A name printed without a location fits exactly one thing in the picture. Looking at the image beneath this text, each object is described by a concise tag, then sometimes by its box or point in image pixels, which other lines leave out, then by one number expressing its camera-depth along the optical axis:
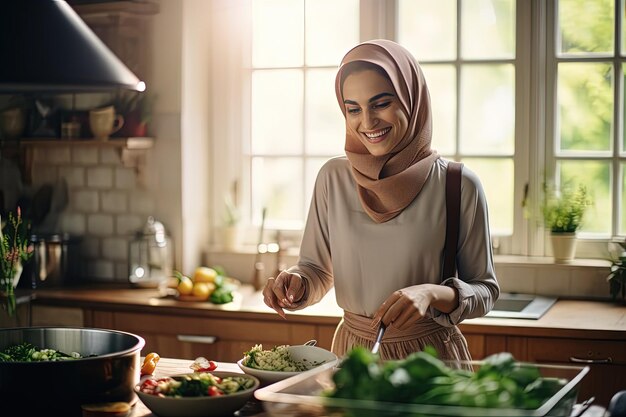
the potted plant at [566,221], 3.90
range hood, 2.27
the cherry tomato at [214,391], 1.98
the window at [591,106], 3.92
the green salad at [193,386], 1.98
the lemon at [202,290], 3.88
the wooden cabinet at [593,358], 3.25
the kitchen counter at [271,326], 3.27
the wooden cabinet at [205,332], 3.64
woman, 2.52
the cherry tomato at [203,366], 2.41
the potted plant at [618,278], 3.70
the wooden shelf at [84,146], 4.17
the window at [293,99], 4.28
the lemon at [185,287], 3.88
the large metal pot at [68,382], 2.03
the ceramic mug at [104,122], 4.18
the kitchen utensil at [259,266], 4.19
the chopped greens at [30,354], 2.23
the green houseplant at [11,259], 3.58
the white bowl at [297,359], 2.15
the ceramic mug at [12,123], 4.32
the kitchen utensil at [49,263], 4.16
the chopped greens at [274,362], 2.21
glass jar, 4.18
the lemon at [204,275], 3.94
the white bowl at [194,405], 1.94
